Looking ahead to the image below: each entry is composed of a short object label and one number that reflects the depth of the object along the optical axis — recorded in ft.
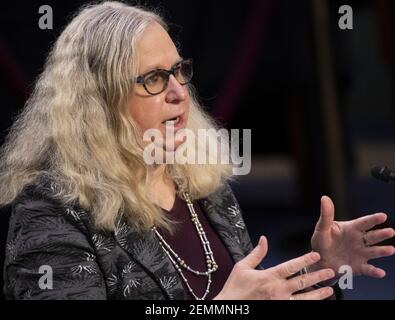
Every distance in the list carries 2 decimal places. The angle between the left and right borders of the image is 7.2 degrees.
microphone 18.10
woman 17.97
